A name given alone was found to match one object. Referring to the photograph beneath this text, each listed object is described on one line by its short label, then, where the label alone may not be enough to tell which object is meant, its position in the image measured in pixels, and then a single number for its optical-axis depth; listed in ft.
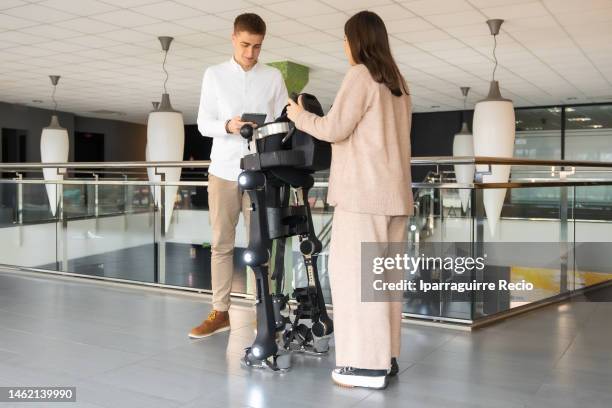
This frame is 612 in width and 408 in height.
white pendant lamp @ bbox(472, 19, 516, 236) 20.79
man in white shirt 9.20
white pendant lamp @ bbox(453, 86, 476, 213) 35.97
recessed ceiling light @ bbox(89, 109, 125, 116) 48.45
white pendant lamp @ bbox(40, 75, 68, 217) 33.81
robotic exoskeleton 7.82
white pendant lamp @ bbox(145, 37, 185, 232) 23.43
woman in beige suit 7.18
